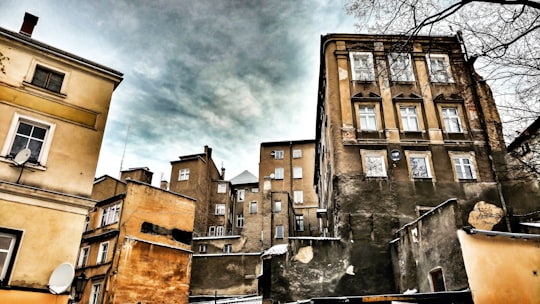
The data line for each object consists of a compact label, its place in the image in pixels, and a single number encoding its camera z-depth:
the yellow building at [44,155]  10.62
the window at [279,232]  38.59
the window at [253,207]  39.44
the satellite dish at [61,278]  10.46
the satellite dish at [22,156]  11.20
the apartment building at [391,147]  18.55
